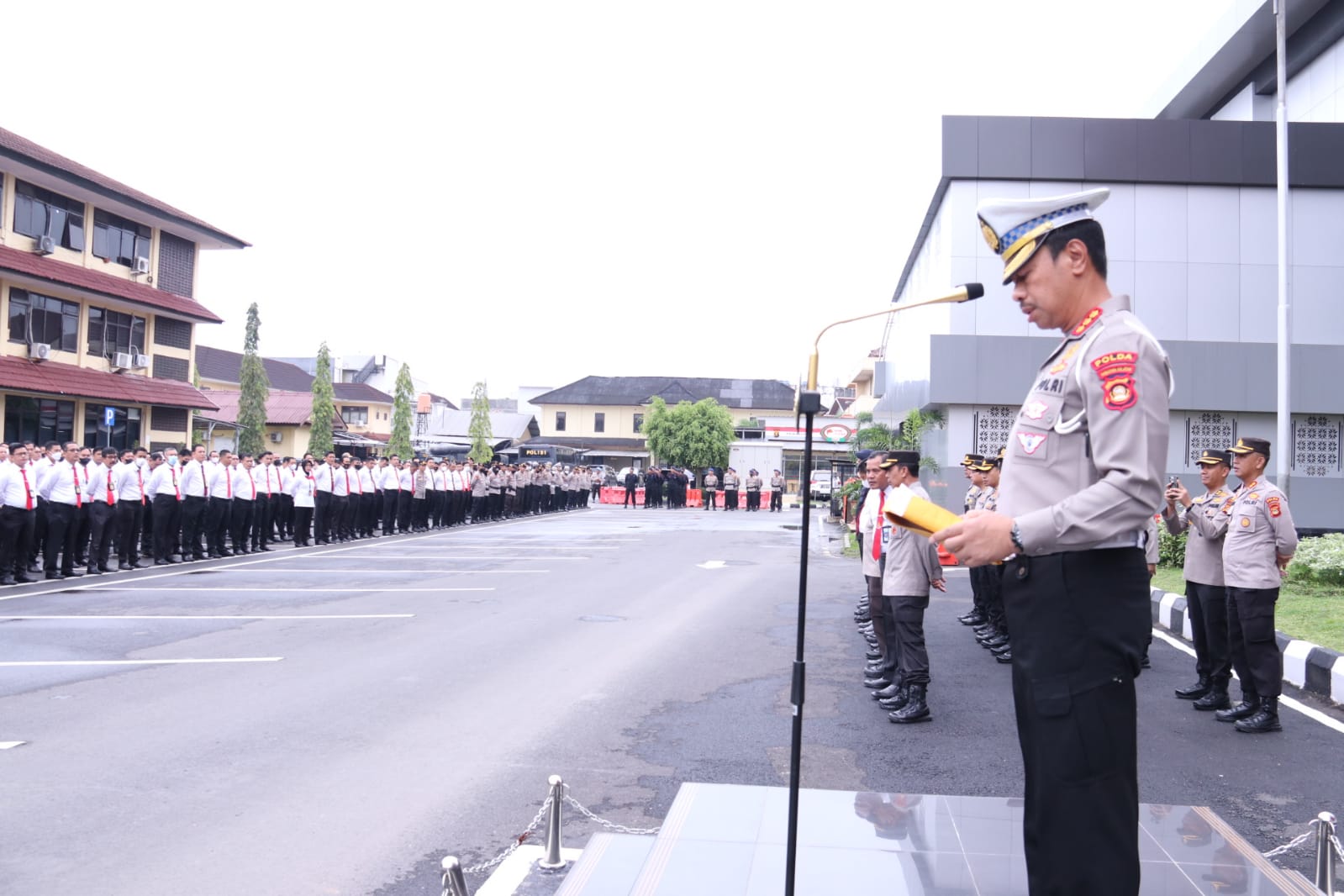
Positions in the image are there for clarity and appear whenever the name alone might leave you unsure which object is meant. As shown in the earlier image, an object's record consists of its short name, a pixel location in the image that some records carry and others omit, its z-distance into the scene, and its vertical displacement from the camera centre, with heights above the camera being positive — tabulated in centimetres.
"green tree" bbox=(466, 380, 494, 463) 6756 +303
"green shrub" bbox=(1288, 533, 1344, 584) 1231 -87
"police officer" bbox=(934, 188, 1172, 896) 239 -25
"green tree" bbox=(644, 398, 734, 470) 6047 +250
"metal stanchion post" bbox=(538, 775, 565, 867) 416 -150
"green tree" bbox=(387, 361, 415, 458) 6334 +338
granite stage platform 368 -148
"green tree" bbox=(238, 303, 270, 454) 5562 +332
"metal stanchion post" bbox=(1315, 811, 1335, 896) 373 -136
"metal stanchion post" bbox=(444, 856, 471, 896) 321 -131
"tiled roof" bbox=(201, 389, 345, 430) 5869 +345
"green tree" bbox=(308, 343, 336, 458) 5681 +302
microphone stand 310 -34
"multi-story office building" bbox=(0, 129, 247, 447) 2564 +446
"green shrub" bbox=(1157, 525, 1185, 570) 1592 -95
